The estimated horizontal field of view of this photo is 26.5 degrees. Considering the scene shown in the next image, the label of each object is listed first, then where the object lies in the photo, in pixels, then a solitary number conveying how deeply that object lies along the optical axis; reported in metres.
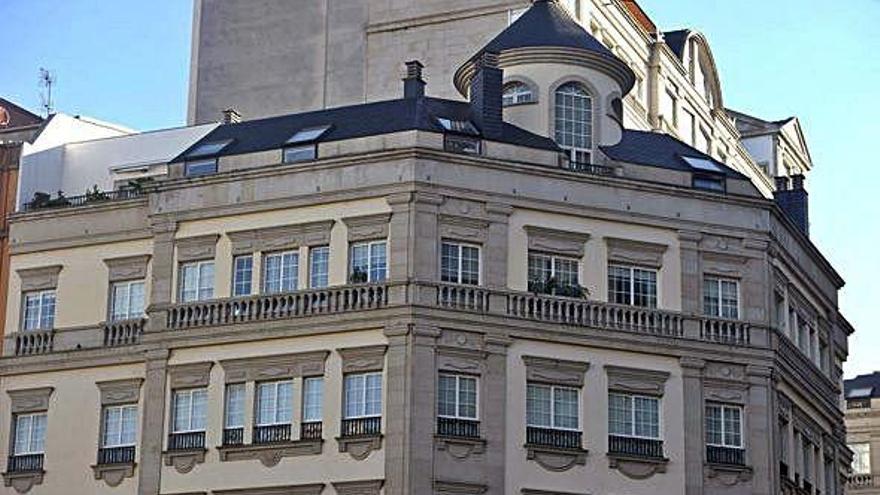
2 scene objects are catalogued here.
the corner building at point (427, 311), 47.00
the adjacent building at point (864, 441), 81.88
